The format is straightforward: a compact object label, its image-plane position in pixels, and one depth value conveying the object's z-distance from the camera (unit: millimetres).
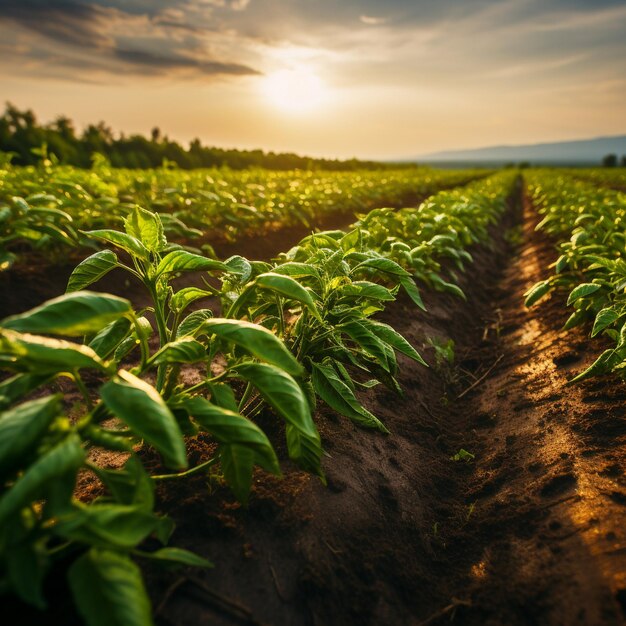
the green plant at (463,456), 2256
